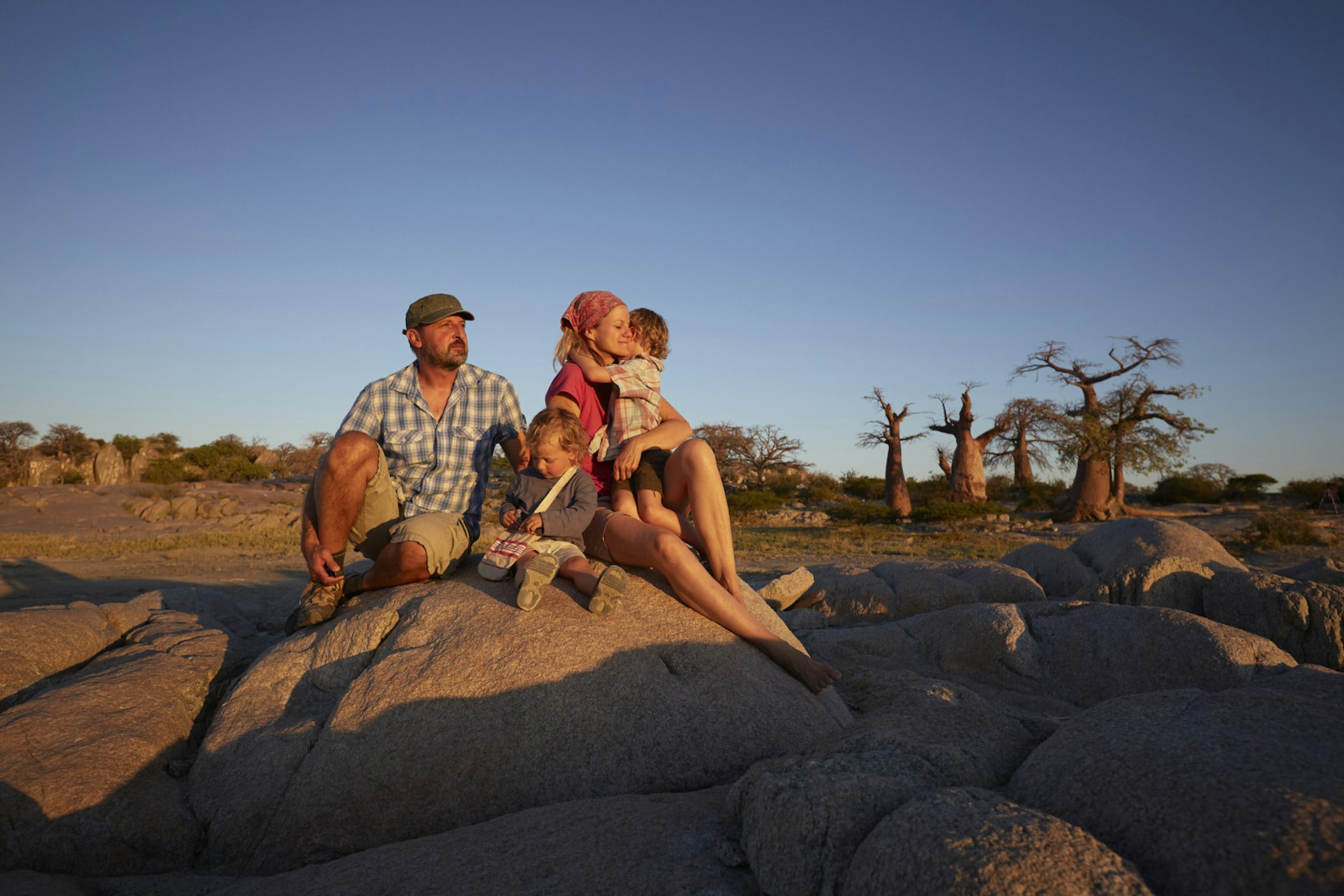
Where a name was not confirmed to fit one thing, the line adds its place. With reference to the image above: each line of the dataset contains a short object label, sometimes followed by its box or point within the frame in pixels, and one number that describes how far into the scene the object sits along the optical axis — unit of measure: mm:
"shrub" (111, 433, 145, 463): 33031
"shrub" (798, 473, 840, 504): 31781
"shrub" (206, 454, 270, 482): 33375
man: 4102
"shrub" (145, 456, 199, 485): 30109
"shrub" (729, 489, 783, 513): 26644
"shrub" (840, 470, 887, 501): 32969
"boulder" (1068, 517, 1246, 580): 8031
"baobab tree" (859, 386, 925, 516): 24953
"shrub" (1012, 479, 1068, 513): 26594
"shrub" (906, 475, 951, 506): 25362
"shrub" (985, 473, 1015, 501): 30609
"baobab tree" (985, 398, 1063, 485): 23531
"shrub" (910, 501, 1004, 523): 22547
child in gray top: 3711
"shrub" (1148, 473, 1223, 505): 29594
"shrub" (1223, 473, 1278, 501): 29891
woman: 3613
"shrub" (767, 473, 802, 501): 32719
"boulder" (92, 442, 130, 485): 30234
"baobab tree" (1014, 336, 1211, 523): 22109
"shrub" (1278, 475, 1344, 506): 27050
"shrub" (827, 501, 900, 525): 23961
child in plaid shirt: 4031
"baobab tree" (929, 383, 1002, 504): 24484
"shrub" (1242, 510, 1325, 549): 15078
